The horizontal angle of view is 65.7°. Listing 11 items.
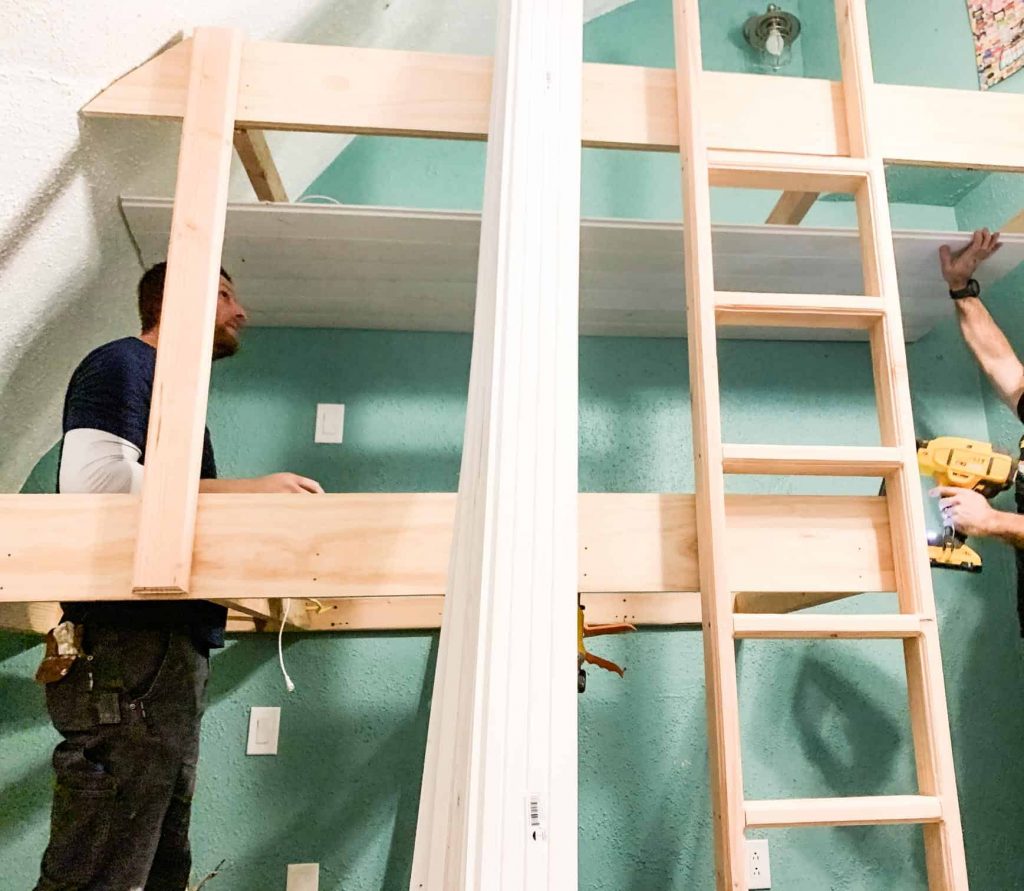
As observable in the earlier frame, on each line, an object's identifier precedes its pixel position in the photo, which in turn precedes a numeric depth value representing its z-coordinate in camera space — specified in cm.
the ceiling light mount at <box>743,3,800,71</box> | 283
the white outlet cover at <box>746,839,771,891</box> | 222
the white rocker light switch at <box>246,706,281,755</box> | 220
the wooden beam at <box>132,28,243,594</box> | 118
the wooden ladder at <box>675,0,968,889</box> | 115
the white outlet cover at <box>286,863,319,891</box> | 213
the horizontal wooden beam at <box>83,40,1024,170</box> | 143
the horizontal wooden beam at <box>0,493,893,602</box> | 120
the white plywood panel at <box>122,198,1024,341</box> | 190
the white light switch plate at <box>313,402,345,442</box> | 242
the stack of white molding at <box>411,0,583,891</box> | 87
